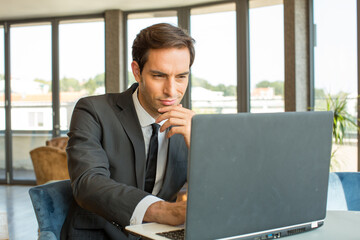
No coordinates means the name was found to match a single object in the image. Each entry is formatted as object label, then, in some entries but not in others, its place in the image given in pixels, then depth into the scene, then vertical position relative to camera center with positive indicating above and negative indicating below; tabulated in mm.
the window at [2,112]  8227 +127
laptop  875 -132
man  1372 -56
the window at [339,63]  5301 +667
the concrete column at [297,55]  5746 +820
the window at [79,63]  7836 +1005
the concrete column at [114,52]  7312 +1119
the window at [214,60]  6781 +903
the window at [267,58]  6230 +857
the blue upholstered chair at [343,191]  1930 -341
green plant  5082 -34
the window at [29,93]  8102 +486
